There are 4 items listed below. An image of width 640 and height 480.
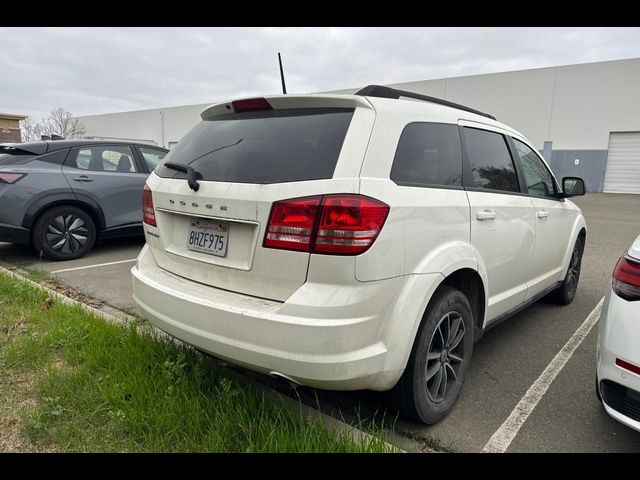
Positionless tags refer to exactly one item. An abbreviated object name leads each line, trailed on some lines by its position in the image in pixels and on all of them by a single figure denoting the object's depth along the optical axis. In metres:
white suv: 1.88
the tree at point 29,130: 38.39
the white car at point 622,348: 1.87
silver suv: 5.40
